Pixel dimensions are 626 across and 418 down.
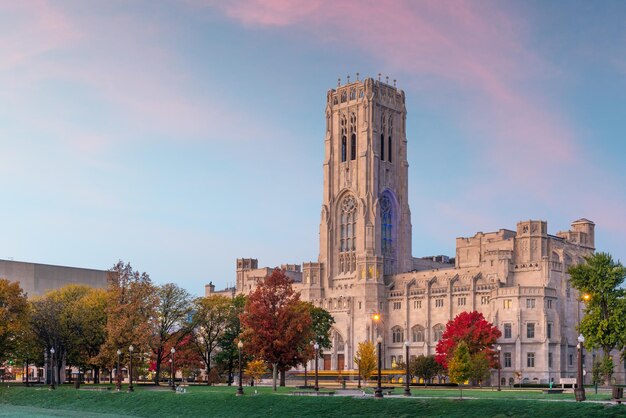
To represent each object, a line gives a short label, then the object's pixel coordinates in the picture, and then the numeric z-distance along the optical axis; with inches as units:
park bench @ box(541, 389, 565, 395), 2974.9
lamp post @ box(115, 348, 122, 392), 3360.0
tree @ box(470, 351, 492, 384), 3909.9
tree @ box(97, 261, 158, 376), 3629.4
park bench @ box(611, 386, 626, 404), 2161.0
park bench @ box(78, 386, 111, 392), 3440.5
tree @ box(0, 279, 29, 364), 3703.2
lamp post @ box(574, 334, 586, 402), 2110.0
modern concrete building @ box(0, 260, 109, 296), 6993.1
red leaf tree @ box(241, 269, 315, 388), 3351.4
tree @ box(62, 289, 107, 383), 4121.6
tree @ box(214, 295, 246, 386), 4416.8
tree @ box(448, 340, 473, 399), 3208.7
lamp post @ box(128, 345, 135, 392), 3259.6
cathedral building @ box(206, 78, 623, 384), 5073.8
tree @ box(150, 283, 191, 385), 4131.4
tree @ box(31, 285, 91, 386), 4082.2
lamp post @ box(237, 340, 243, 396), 2772.1
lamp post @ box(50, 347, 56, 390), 3653.1
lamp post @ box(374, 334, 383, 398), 2351.1
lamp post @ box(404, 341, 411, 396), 2466.8
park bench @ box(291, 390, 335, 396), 2625.5
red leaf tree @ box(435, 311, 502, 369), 4690.0
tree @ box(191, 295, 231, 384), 4547.2
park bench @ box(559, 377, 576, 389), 4536.9
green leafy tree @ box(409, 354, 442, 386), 4881.9
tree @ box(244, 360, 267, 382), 4050.2
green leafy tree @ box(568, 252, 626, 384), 3289.9
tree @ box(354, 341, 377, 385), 4512.8
